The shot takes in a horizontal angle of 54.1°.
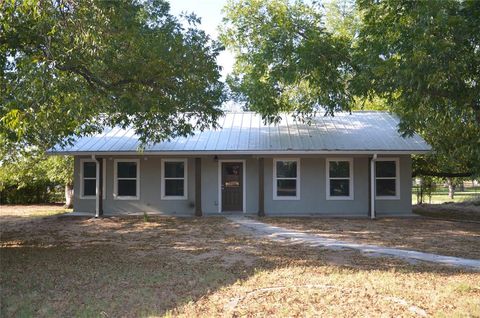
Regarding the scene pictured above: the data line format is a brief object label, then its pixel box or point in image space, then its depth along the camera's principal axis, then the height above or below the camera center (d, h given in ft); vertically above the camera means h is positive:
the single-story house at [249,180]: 58.44 -0.54
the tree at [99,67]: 26.14 +7.39
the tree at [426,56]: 27.63 +7.53
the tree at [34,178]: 70.54 -0.45
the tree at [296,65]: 46.03 +11.22
